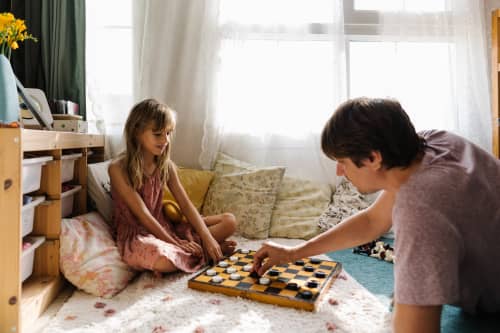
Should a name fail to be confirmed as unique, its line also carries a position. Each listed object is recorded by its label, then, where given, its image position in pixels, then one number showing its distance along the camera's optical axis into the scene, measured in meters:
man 0.73
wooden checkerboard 1.26
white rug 1.13
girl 1.54
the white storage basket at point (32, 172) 1.19
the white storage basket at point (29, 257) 1.25
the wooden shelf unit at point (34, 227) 1.04
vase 1.32
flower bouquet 1.56
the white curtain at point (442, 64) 2.44
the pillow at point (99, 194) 1.84
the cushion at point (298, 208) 2.16
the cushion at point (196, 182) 2.21
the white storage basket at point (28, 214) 1.22
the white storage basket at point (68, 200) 1.65
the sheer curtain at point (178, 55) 2.35
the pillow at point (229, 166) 2.32
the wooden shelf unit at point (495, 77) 2.36
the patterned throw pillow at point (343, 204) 2.18
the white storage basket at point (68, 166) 1.64
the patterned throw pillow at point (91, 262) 1.38
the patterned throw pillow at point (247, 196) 2.14
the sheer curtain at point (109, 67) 2.33
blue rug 1.04
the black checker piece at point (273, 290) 1.29
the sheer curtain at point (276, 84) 2.40
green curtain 2.25
